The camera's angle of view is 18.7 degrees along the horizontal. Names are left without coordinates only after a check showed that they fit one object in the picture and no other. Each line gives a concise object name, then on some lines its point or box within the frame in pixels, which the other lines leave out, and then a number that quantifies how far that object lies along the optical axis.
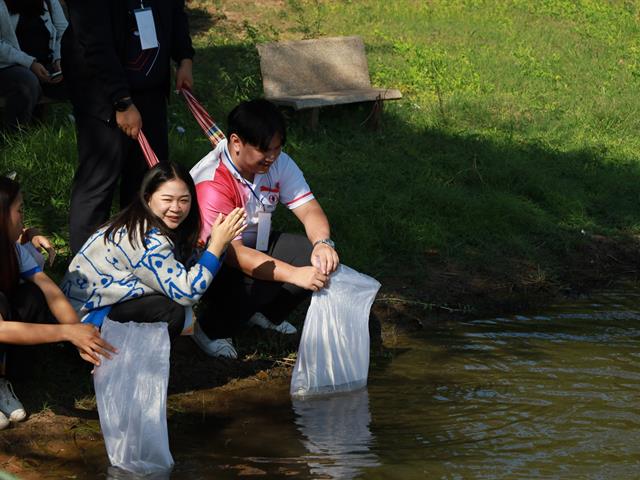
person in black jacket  8.60
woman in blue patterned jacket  7.94
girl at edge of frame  7.17
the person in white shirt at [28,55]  12.56
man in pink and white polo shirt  8.60
